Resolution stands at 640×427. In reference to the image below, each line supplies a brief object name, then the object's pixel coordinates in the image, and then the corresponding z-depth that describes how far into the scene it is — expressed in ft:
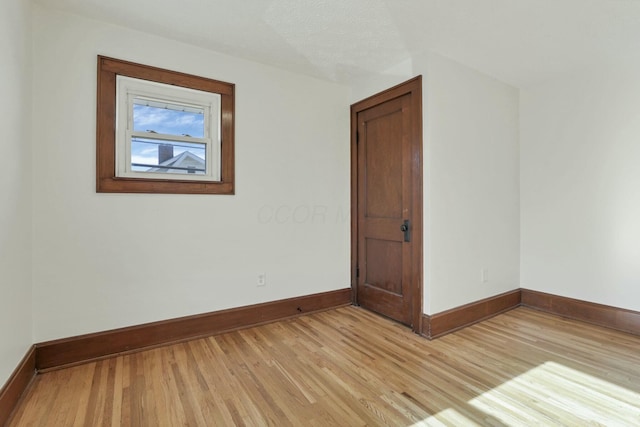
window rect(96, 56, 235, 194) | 7.83
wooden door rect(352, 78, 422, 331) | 9.43
